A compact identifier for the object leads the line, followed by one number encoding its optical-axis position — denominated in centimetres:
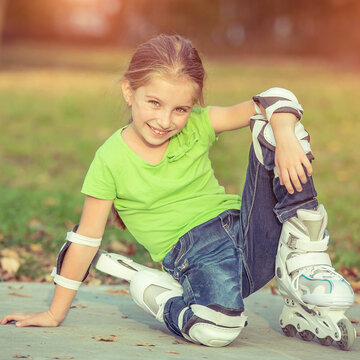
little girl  521
